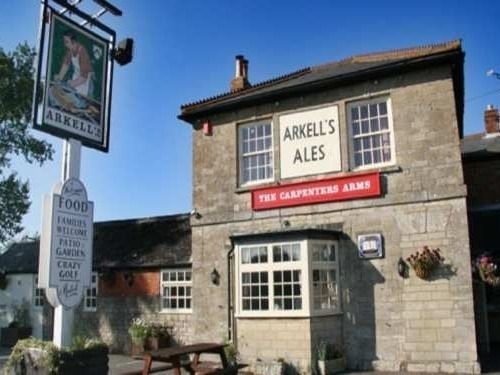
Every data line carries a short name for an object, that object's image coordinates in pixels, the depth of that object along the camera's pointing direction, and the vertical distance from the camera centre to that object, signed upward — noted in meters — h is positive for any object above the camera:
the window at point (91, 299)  18.20 -0.27
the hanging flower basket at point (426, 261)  11.49 +0.52
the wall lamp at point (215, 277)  14.14 +0.31
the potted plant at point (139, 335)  15.70 -1.26
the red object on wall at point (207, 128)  15.01 +4.33
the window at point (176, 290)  16.30 -0.01
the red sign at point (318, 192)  12.50 +2.25
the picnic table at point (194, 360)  9.05 -1.14
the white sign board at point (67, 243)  7.46 +0.67
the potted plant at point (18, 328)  19.88 -1.29
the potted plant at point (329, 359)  11.48 -1.49
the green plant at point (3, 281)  21.25 +0.42
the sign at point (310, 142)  13.23 +3.52
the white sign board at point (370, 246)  12.20 +0.92
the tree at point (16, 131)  23.45 +7.07
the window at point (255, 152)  14.20 +3.49
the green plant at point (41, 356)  7.38 -0.85
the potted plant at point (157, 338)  15.64 -1.34
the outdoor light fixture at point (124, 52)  8.89 +3.80
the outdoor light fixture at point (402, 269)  11.84 +0.38
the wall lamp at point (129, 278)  17.52 +0.39
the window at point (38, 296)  20.39 -0.16
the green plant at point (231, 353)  12.61 -1.46
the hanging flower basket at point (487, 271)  11.48 +0.31
